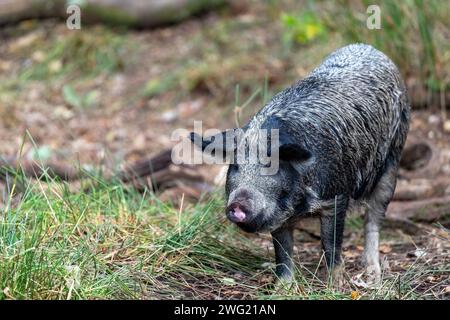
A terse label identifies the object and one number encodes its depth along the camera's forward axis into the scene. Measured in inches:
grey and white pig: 428.5
